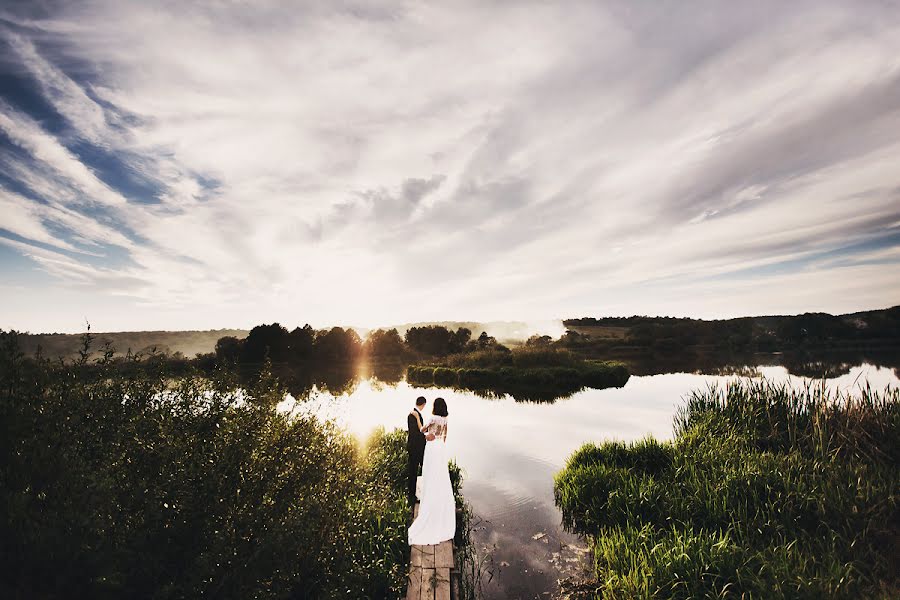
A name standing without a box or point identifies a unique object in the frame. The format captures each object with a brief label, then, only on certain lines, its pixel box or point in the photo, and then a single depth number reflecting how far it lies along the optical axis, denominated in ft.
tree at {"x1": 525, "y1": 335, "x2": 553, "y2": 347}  190.49
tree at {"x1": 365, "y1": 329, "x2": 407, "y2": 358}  290.76
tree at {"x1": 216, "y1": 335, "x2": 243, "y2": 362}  258.78
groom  33.63
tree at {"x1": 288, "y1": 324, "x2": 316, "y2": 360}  266.36
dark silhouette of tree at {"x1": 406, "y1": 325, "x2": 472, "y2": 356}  282.97
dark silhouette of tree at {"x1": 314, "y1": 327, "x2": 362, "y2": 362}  274.98
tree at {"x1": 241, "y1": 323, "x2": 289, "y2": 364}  256.25
